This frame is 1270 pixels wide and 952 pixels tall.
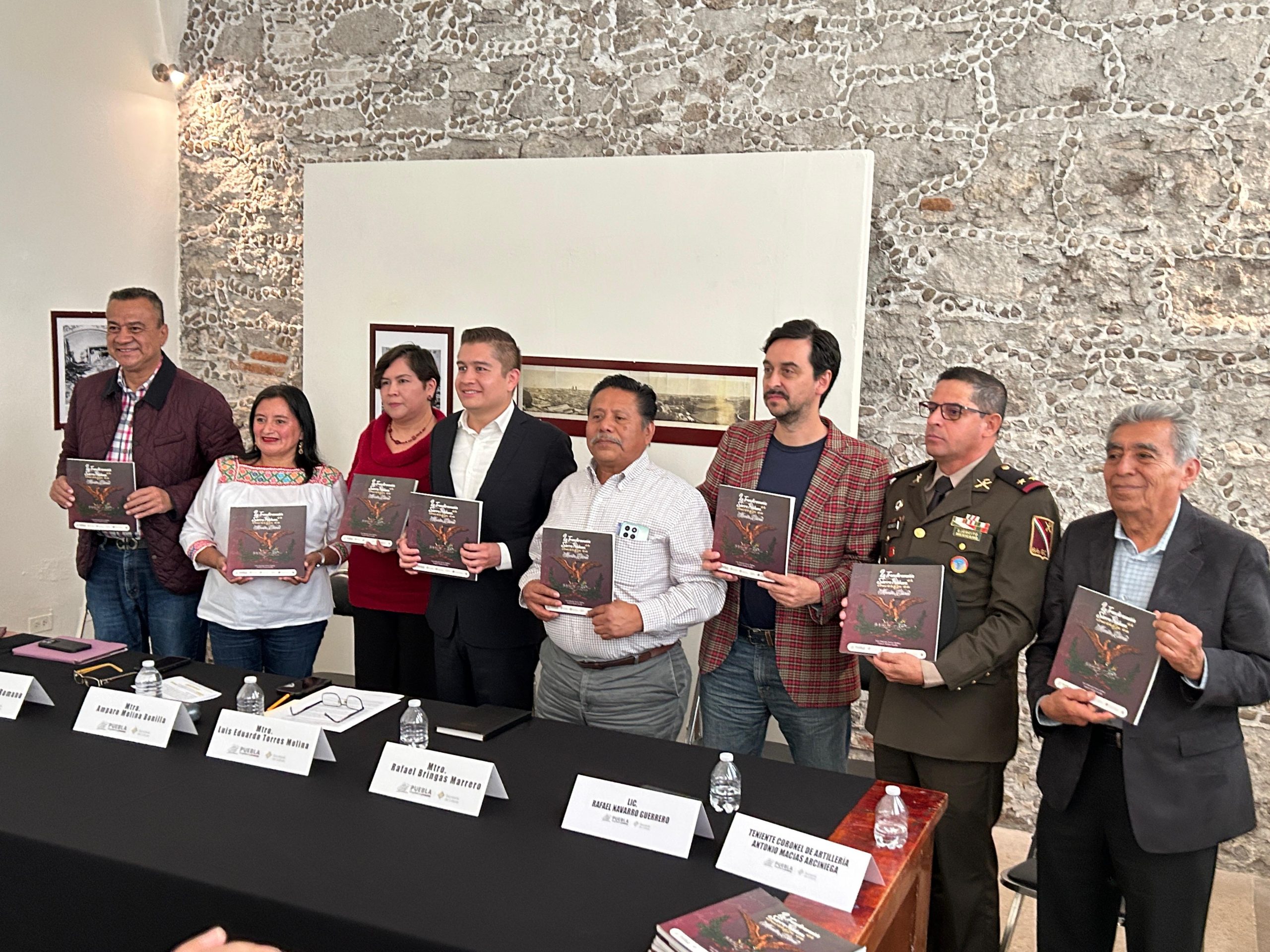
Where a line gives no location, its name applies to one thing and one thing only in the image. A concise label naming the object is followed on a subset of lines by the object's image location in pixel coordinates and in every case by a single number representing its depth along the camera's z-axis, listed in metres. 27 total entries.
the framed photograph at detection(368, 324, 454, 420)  5.16
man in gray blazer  2.29
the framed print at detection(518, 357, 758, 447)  4.57
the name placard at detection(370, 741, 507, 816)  2.17
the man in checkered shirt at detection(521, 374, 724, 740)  3.05
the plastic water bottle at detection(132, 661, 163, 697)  2.73
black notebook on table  2.57
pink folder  3.08
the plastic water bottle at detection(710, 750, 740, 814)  2.18
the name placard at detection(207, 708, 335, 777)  2.34
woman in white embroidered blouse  3.54
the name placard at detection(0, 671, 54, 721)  2.64
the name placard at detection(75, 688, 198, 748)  2.49
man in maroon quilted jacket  3.88
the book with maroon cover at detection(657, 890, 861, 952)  1.64
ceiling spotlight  5.74
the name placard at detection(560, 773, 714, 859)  2.01
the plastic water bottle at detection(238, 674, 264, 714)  2.65
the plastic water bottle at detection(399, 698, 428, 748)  2.46
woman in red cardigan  3.68
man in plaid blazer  3.05
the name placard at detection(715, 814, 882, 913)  1.83
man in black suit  3.42
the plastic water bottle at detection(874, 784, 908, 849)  2.06
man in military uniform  2.63
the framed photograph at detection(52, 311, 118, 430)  5.29
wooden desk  1.79
